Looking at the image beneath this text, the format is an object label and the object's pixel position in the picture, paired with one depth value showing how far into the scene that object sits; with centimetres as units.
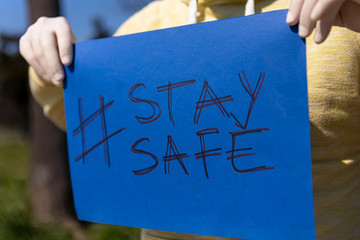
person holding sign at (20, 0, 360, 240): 62
